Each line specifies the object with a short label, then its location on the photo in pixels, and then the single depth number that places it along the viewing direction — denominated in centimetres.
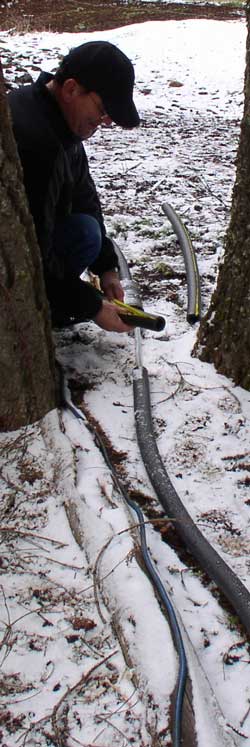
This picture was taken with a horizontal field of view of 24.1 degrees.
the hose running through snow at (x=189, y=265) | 260
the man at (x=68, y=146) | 179
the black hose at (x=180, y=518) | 149
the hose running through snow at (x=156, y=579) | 121
